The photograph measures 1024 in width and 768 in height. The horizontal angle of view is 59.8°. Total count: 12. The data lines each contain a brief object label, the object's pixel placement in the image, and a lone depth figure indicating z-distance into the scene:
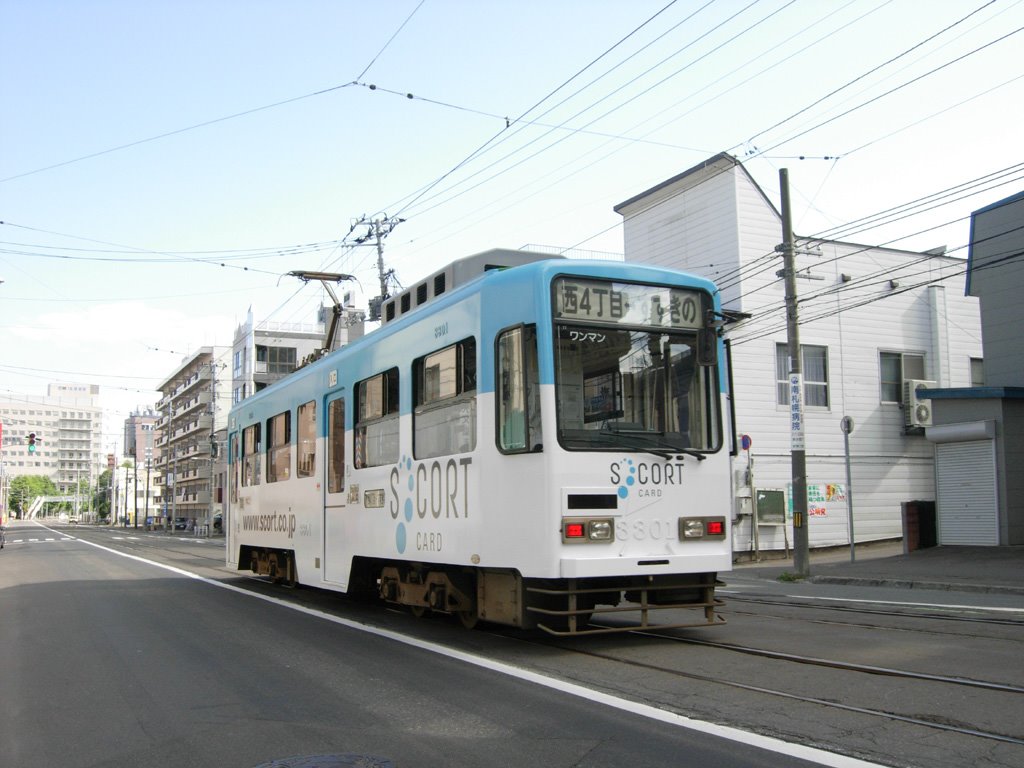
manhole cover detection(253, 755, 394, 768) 4.73
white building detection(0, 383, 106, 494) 175.88
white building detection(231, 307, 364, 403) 74.12
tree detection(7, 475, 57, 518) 170.62
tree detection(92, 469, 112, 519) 149.38
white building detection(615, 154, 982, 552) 23.28
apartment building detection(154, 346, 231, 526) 85.32
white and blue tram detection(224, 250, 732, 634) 7.48
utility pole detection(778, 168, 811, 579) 17.22
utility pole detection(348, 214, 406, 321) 31.88
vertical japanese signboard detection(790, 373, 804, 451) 17.27
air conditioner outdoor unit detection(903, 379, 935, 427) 25.22
